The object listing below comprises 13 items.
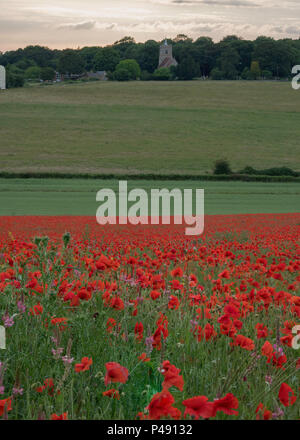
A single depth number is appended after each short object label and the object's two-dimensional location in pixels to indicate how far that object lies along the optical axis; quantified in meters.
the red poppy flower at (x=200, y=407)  3.05
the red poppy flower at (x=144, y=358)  5.00
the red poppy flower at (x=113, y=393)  4.22
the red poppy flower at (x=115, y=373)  3.75
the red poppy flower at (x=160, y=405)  3.16
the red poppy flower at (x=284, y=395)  3.81
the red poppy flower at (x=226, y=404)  3.16
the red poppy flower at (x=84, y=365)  4.31
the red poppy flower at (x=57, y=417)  3.65
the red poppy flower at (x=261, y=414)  3.92
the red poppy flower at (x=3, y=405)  3.60
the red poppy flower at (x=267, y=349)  4.96
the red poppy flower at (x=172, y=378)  3.52
